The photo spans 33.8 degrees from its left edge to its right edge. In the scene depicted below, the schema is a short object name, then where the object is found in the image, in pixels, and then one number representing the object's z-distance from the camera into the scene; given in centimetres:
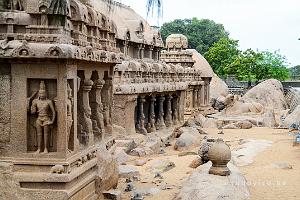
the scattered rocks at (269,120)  2925
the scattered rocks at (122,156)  1523
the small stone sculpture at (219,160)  1055
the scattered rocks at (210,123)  2844
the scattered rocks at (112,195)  1008
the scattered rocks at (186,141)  1952
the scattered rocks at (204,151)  1430
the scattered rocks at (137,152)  1692
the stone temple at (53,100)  815
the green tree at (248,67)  5372
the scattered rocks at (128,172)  1265
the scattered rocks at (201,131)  2454
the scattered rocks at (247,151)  1544
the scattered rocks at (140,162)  1516
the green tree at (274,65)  5671
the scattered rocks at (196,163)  1461
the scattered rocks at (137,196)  1008
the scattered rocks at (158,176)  1302
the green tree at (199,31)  6938
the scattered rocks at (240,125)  2798
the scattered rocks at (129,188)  1117
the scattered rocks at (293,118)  2717
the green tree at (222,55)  5669
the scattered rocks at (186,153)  1741
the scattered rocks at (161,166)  1416
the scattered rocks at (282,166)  1452
